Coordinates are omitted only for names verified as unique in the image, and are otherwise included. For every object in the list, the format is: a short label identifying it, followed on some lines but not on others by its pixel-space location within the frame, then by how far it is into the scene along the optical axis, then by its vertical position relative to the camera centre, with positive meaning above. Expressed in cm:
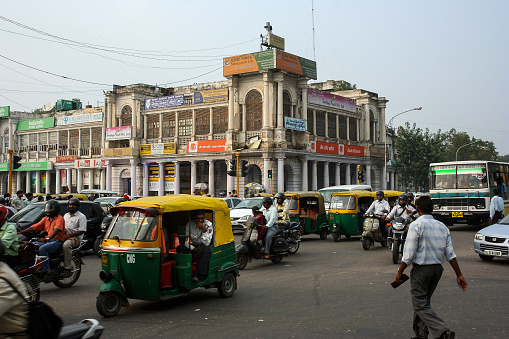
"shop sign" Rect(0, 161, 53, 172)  5822 +307
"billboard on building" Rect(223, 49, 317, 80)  4131 +1081
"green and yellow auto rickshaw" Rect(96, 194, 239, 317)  721 -94
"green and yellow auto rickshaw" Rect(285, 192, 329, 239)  1847 -81
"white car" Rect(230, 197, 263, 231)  2210 -97
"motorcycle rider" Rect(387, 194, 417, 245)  1326 -58
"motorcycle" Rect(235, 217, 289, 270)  1196 -134
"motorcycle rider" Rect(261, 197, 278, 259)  1246 -80
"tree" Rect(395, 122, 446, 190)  5794 +424
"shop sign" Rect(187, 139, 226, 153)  4454 +408
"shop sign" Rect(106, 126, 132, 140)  5078 +600
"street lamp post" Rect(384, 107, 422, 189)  3878 +575
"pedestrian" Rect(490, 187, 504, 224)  1666 -65
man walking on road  534 -76
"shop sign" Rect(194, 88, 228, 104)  4572 +881
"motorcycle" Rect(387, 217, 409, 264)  1228 -118
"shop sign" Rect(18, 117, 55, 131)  5850 +811
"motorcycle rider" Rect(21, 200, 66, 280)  895 -70
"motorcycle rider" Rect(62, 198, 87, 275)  935 -72
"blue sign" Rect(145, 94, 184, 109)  4862 +882
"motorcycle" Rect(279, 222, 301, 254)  1438 -132
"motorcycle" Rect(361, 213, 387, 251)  1529 -123
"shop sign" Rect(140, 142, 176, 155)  4825 +418
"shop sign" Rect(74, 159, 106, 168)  5392 +311
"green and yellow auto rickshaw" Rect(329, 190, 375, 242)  1784 -80
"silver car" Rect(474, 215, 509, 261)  1178 -129
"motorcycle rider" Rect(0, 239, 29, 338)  317 -75
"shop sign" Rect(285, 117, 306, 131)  4234 +567
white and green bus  2131 -2
